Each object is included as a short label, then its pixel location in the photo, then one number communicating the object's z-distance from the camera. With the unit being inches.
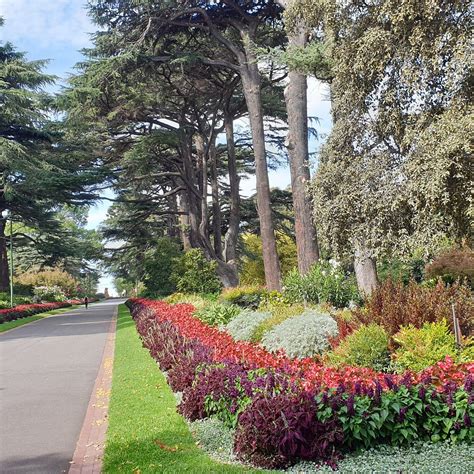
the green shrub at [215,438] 188.3
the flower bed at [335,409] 173.6
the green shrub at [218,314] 485.7
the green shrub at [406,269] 839.9
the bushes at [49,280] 1969.7
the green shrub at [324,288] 489.4
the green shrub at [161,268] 1122.0
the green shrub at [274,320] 356.8
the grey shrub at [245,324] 373.7
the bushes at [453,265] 646.5
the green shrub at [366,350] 248.8
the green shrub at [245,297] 676.7
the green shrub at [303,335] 287.3
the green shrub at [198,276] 965.8
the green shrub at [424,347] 231.3
